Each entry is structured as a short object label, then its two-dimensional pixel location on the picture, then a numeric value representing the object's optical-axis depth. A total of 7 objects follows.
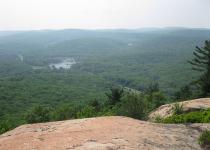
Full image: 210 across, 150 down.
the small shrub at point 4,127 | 19.73
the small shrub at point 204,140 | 7.94
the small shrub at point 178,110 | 13.15
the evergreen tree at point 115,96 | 25.18
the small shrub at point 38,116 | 24.17
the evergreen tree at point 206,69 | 22.01
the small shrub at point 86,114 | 18.55
